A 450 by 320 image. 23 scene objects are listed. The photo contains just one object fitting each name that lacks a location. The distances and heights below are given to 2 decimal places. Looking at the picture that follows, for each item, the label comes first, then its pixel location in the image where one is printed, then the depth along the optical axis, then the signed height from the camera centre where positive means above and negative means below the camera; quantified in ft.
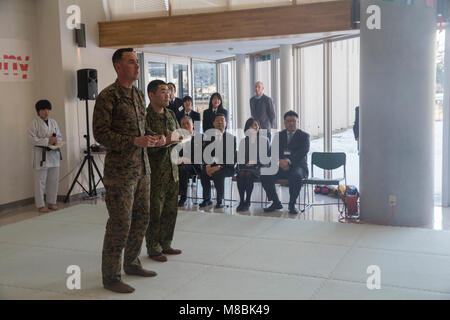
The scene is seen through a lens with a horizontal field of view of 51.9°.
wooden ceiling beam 21.83 +4.89
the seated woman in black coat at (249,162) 21.58 -2.03
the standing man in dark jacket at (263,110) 26.73 +0.49
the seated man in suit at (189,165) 22.62 -2.17
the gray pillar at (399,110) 17.13 +0.18
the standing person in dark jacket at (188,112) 26.99 +0.51
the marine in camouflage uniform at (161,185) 13.46 -1.87
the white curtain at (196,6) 24.45 +6.15
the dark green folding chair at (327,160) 21.08 -2.03
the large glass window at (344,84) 25.43 +1.76
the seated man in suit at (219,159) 21.99 -1.89
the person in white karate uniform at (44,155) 22.15 -1.50
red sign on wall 22.80 +3.32
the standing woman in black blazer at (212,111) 24.94 +0.48
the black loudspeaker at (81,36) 25.27 +4.77
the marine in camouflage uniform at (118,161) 11.02 -0.95
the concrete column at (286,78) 27.66 +2.40
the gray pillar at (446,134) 20.43 -0.92
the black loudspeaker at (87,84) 24.49 +2.11
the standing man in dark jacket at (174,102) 25.54 +1.10
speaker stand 24.72 -2.66
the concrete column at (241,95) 33.22 +1.74
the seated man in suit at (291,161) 20.51 -1.96
